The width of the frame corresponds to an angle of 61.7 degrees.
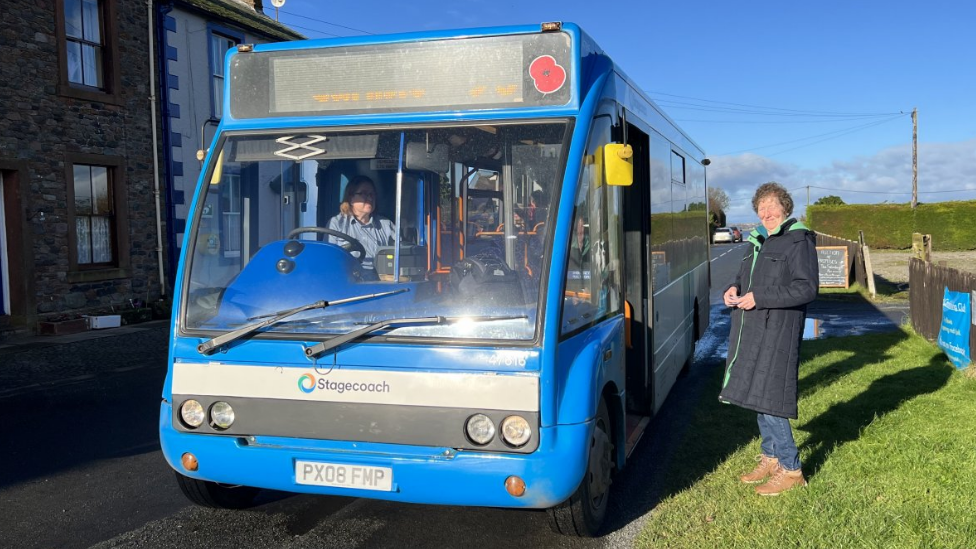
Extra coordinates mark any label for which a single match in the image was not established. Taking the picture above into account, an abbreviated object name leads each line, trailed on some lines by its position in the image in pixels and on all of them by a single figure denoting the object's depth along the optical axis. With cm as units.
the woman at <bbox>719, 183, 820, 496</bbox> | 482
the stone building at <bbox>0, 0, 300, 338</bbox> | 1326
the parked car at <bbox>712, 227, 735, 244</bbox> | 6406
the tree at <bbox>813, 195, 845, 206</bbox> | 7902
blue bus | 380
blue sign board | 886
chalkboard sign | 2084
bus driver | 432
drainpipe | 1593
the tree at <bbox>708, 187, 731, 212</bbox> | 9225
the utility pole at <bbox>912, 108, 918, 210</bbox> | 5266
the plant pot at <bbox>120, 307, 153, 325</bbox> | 1485
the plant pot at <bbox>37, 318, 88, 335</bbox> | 1342
